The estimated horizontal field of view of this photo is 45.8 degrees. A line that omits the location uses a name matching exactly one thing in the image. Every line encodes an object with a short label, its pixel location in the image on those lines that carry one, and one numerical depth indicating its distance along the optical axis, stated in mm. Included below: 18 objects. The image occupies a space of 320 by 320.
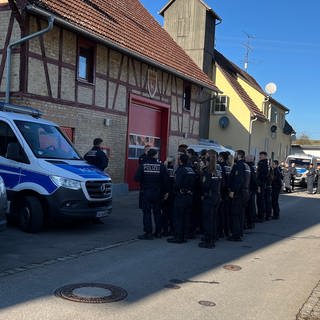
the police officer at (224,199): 7843
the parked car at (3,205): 5591
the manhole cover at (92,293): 4225
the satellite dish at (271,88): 28285
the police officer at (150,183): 7274
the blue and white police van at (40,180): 7108
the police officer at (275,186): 10950
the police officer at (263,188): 10282
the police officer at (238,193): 7672
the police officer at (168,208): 7641
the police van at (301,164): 23371
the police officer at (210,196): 7004
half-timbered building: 9994
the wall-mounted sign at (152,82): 14633
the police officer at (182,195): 7071
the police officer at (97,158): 9296
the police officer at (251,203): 9124
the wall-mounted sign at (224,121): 25148
